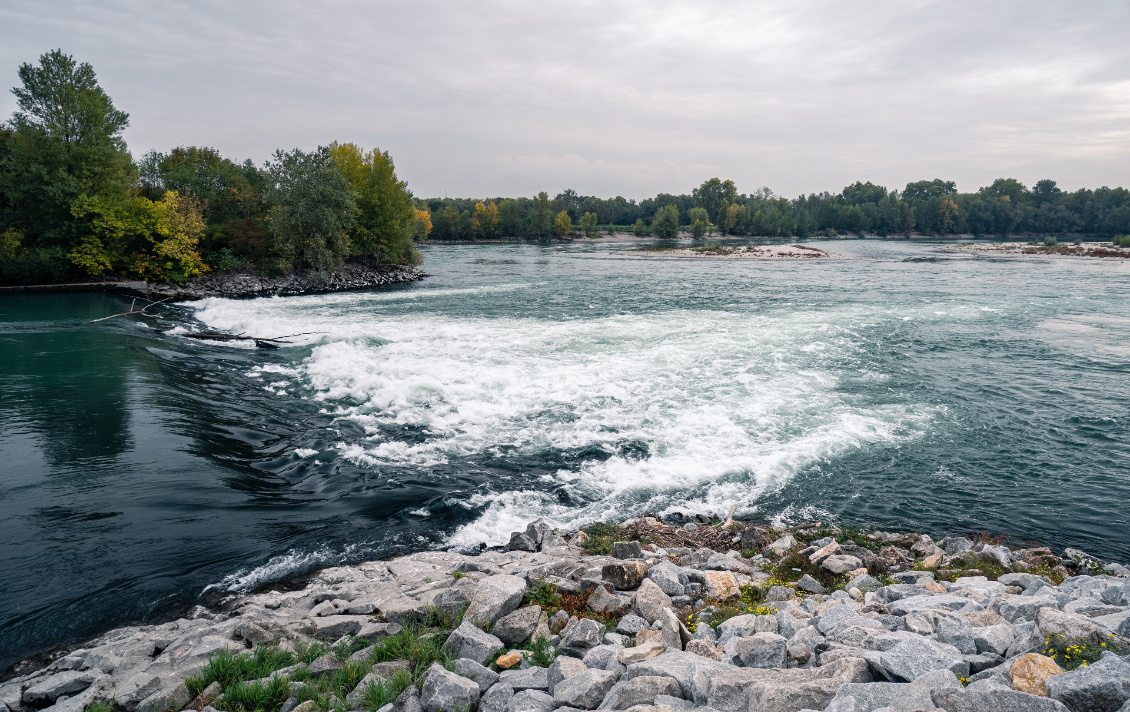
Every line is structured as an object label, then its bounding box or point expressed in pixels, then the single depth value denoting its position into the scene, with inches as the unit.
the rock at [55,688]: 195.6
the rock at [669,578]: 248.4
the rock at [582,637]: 197.9
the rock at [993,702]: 126.6
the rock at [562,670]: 177.0
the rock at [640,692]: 155.4
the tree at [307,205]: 1732.3
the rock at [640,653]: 182.5
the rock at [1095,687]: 125.8
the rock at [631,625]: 211.6
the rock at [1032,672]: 139.8
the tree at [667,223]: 5634.8
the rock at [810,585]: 263.4
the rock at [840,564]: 284.7
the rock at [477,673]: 181.8
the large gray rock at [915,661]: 151.9
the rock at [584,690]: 163.8
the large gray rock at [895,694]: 137.3
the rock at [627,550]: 289.0
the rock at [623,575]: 251.6
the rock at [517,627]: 208.1
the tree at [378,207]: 2059.5
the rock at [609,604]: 229.6
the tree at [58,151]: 1482.5
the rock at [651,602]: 219.6
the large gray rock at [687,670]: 157.4
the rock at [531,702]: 163.0
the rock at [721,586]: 248.4
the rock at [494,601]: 216.6
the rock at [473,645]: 195.8
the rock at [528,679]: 177.2
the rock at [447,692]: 168.1
